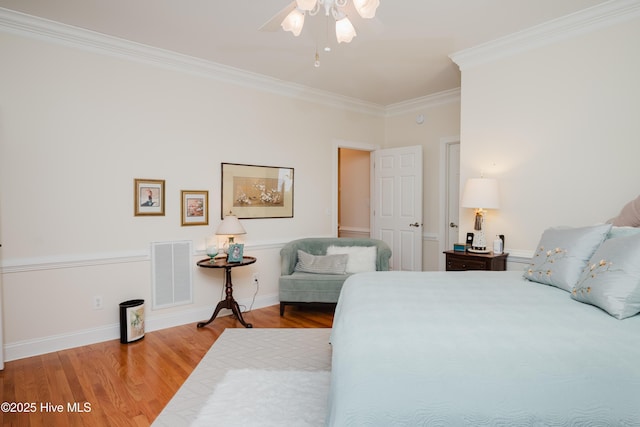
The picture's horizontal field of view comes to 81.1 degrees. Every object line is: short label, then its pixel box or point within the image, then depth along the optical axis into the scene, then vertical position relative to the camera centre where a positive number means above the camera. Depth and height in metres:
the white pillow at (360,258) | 4.49 -0.55
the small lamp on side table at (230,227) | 3.89 -0.16
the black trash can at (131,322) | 3.39 -1.02
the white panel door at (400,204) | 5.27 +0.13
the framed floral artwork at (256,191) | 4.30 +0.25
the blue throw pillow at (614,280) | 1.68 -0.32
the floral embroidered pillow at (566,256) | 2.17 -0.26
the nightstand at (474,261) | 3.46 -0.46
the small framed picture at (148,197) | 3.65 +0.15
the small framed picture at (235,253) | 3.90 -0.43
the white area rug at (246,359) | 2.28 -1.17
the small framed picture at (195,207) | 3.97 +0.05
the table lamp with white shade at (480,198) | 3.53 +0.14
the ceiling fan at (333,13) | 1.89 +1.06
